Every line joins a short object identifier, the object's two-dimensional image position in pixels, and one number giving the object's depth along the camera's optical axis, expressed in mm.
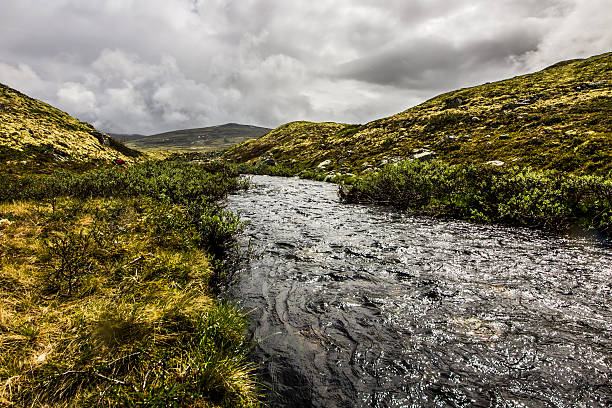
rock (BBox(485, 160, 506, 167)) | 25547
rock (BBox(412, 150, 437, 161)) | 38506
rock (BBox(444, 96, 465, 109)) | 67919
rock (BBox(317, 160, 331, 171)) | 53472
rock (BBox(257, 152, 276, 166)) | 69500
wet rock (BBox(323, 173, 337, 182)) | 40281
